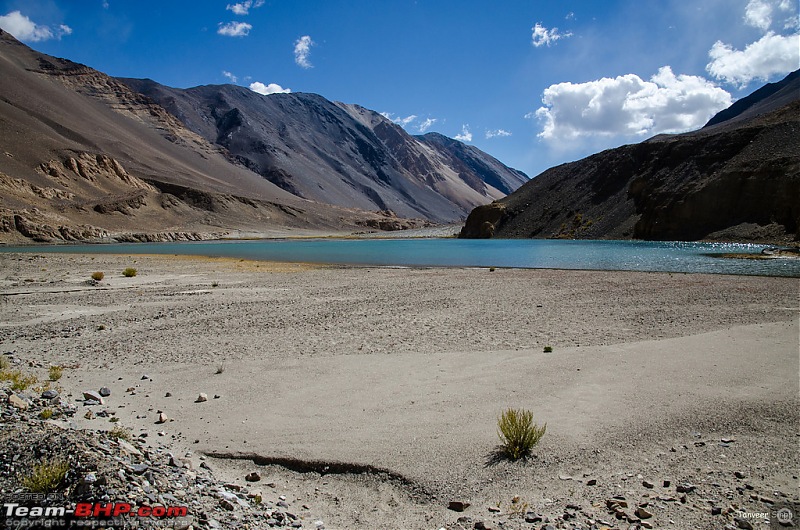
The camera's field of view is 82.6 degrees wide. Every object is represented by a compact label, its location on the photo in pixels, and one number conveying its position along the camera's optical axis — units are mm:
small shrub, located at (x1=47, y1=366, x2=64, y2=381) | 8273
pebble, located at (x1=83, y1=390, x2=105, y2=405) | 7262
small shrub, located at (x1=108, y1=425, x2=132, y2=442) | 5518
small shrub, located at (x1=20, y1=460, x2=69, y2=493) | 3887
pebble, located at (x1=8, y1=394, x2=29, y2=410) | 5922
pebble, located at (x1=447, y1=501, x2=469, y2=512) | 4766
